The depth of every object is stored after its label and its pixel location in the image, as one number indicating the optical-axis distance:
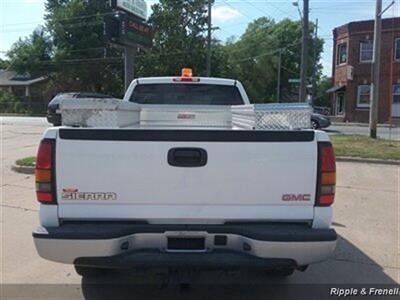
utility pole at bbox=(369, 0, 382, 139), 19.23
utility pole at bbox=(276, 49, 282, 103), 65.00
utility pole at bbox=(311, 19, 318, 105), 57.98
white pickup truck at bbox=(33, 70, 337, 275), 3.71
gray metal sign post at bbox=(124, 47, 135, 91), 15.24
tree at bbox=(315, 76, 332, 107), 78.69
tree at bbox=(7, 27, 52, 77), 56.06
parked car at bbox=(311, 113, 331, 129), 25.02
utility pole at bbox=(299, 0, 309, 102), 20.48
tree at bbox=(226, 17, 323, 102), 69.25
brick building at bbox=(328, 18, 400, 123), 37.84
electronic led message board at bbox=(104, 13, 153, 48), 14.76
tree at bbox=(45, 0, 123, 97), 54.81
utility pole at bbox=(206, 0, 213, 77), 39.68
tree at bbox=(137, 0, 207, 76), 48.81
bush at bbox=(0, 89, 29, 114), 54.89
